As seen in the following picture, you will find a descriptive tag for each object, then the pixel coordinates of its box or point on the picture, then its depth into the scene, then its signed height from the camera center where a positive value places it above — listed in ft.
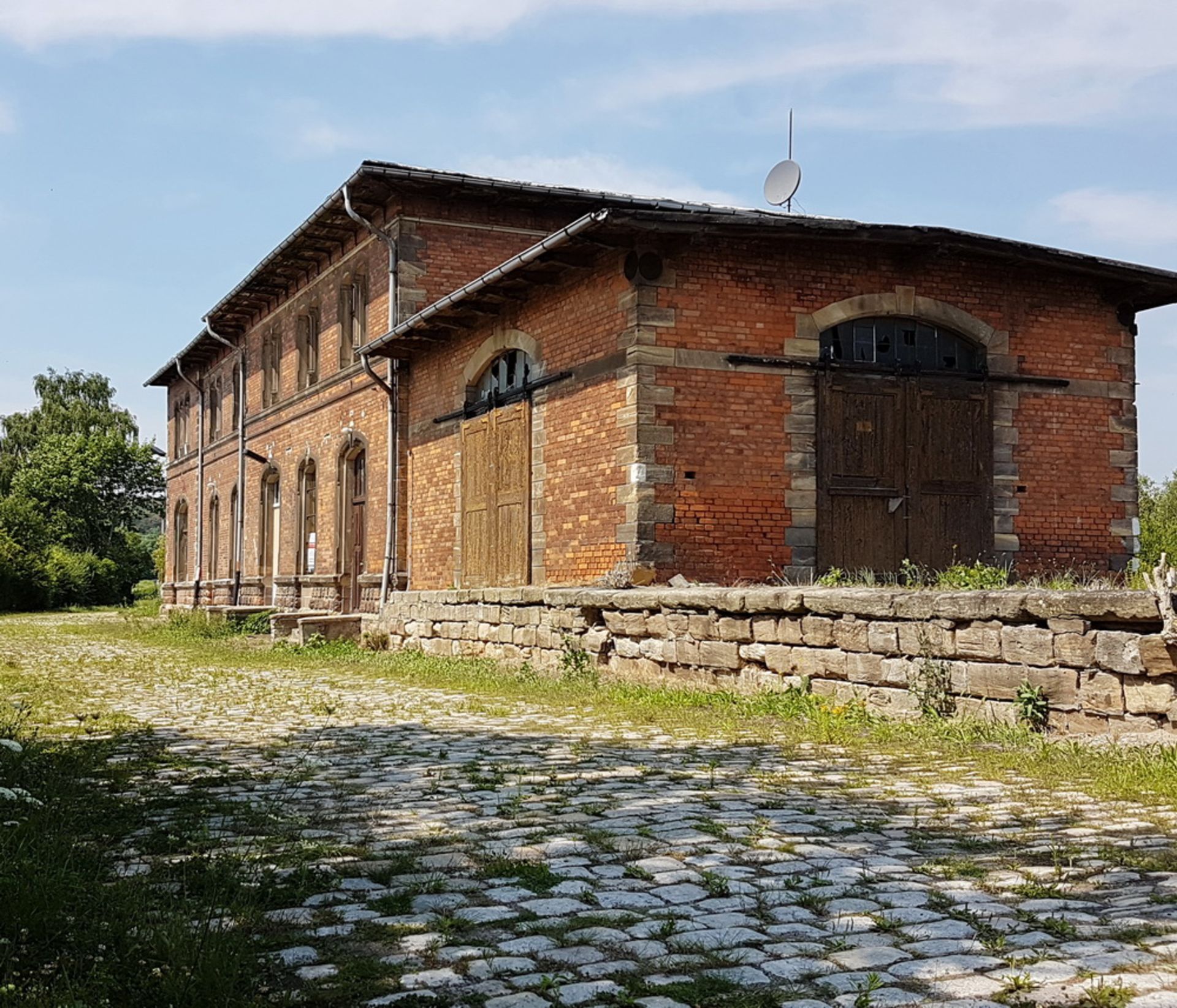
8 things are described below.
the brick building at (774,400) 41.27 +5.95
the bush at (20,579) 131.75 -2.32
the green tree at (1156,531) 59.98 +1.95
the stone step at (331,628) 58.80 -3.28
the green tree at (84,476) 187.52 +13.03
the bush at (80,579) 142.51 -2.51
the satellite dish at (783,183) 54.60 +17.07
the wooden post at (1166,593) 21.26 -0.46
